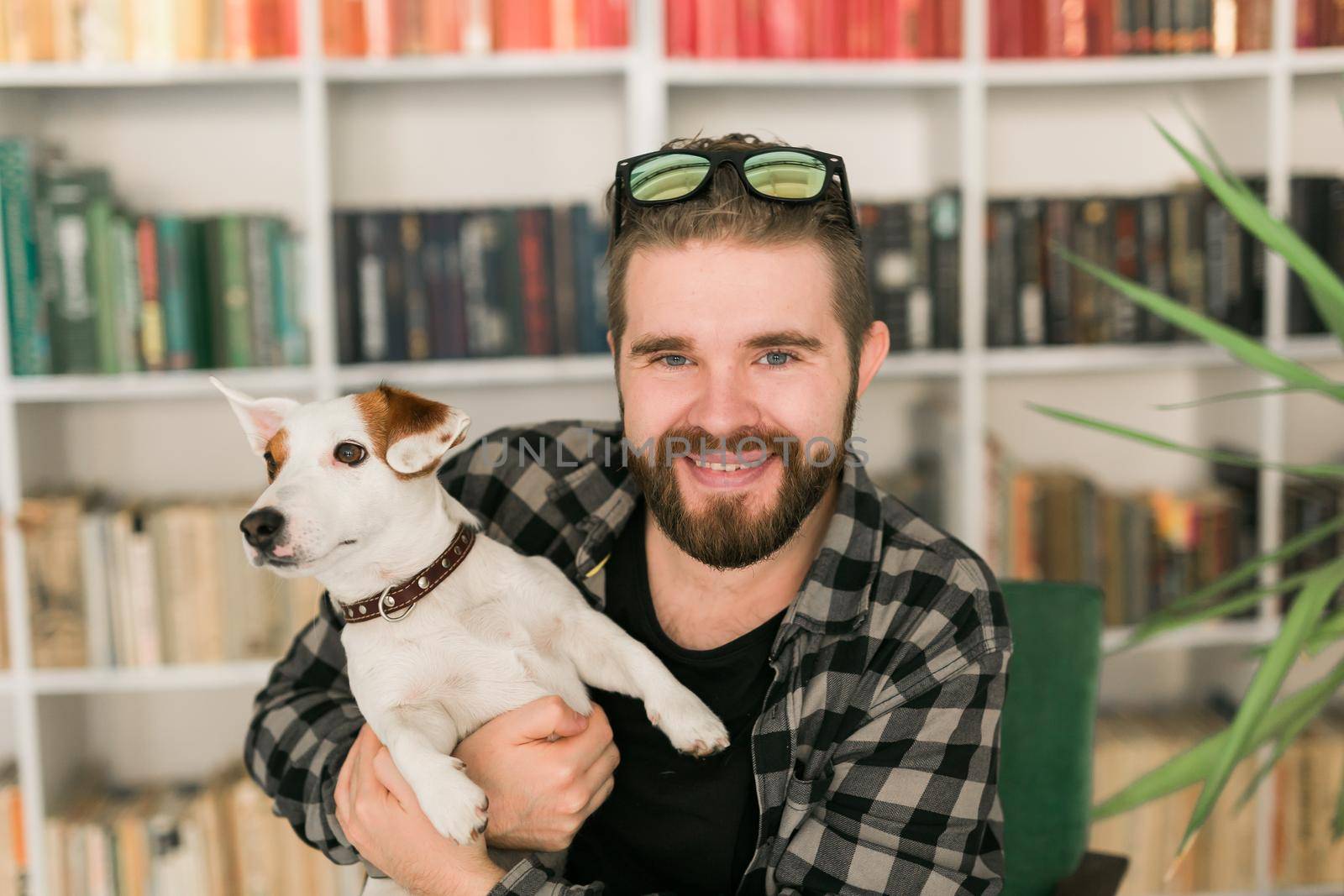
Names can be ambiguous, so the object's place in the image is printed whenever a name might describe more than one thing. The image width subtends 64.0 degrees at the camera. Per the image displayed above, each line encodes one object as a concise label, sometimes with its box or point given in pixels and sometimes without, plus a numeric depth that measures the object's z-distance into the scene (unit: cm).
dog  102
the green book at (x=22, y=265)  194
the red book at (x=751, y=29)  205
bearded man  107
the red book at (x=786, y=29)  206
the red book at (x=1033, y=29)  213
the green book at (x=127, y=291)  199
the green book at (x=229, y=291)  204
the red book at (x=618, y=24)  204
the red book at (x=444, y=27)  203
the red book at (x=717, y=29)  204
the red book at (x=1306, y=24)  214
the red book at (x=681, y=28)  203
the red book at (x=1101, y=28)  212
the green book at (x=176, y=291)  201
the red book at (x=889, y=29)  209
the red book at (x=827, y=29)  208
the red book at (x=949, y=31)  209
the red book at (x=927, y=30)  210
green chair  129
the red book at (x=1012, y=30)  213
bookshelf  202
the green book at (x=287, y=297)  206
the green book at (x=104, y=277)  197
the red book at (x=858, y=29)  209
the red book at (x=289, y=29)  200
